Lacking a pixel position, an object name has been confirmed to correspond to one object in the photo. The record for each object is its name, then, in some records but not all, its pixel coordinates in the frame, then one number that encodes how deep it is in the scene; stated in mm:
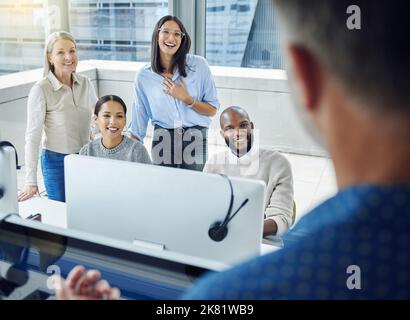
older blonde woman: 2299
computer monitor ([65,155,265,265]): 1092
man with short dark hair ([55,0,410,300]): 415
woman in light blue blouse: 2480
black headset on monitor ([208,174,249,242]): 1094
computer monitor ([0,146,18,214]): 1303
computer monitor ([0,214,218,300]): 886
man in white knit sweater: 1850
